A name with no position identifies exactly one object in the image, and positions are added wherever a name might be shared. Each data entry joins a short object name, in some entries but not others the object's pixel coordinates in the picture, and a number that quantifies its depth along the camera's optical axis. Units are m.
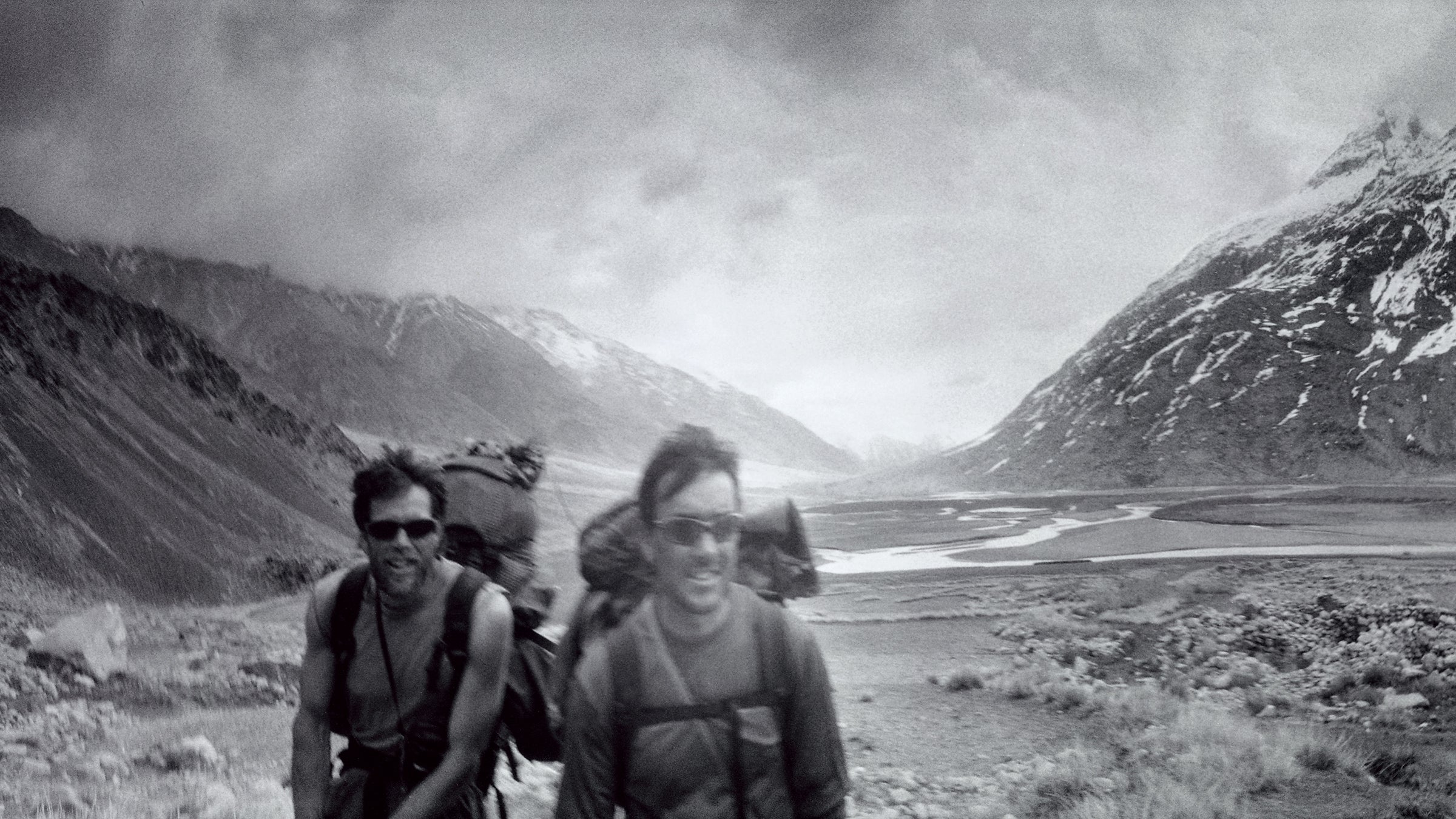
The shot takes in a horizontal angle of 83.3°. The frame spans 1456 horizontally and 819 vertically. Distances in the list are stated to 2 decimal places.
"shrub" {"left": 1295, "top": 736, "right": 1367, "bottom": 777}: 8.16
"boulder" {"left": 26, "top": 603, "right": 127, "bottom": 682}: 11.01
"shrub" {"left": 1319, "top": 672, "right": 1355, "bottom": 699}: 12.73
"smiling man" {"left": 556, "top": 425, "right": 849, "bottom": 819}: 2.25
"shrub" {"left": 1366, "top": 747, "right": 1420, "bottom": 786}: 7.92
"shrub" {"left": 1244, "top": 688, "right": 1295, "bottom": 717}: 12.25
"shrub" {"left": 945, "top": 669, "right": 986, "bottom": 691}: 14.04
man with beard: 2.68
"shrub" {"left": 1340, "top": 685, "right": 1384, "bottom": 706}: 11.94
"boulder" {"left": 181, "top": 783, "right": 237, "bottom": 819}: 5.48
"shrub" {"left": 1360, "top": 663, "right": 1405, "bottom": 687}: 12.72
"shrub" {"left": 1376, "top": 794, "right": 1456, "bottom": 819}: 6.70
